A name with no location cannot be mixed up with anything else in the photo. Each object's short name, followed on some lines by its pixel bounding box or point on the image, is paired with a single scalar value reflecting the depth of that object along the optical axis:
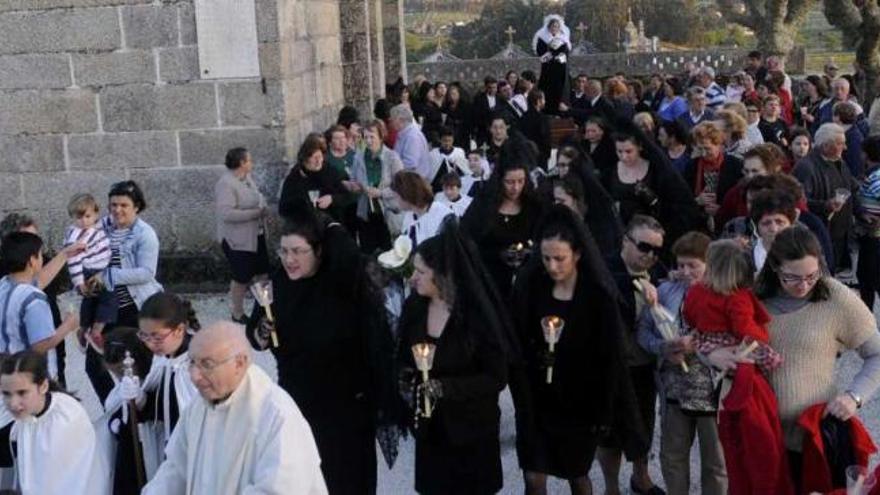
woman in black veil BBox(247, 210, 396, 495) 5.08
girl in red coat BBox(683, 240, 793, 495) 4.43
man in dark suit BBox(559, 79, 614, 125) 14.49
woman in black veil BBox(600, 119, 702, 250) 7.49
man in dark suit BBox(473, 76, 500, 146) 16.34
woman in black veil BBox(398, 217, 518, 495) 4.77
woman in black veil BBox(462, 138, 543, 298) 7.00
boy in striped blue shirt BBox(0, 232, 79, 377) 5.60
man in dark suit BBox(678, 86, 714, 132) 11.80
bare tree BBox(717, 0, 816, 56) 25.69
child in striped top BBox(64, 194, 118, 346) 6.64
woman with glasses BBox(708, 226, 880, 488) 4.46
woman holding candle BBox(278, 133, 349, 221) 9.20
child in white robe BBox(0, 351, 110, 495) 4.39
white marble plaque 10.23
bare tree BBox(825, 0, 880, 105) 22.92
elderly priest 3.62
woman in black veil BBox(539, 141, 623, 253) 6.61
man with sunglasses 5.35
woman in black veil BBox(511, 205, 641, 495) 4.98
